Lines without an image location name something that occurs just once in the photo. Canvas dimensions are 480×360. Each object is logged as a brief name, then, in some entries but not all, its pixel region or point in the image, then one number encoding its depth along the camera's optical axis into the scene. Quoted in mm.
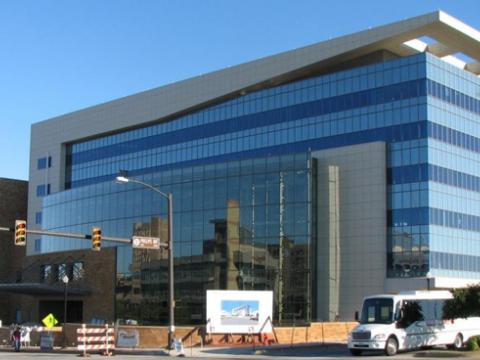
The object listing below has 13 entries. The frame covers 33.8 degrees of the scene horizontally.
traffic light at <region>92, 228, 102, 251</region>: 37469
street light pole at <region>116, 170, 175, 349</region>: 39772
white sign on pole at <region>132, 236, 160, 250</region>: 40444
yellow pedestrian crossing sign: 46653
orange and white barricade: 38500
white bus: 34844
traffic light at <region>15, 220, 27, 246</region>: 34781
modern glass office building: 62250
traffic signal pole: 37222
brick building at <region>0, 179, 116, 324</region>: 72562
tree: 36938
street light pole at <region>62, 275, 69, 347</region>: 46938
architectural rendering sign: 41656
